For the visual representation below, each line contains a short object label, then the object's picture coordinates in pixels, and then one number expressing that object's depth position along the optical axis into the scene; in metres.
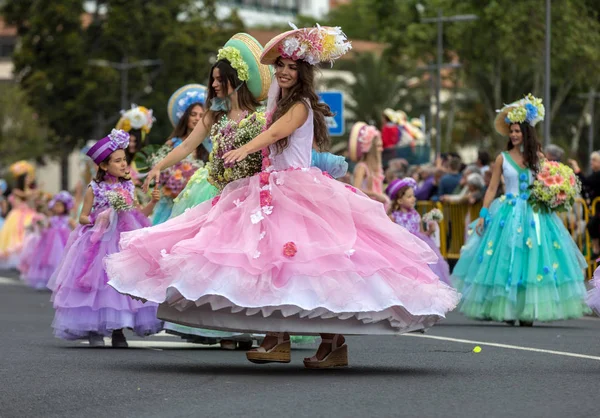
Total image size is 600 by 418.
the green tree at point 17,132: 80.00
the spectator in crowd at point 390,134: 31.91
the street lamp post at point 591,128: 66.19
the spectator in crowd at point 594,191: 20.67
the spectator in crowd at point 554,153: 19.84
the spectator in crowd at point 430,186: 25.00
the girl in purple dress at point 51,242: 25.58
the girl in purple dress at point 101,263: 12.54
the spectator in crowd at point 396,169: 22.49
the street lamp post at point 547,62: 28.08
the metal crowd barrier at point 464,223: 21.12
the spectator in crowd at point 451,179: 24.34
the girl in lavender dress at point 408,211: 16.66
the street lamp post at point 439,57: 48.95
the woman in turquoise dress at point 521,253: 16.11
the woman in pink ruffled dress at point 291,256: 9.74
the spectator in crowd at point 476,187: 22.23
